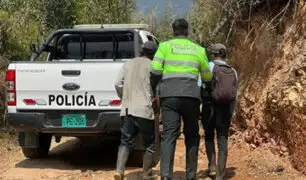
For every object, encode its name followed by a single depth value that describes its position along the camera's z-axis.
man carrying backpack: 6.39
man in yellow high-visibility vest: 5.94
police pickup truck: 7.11
